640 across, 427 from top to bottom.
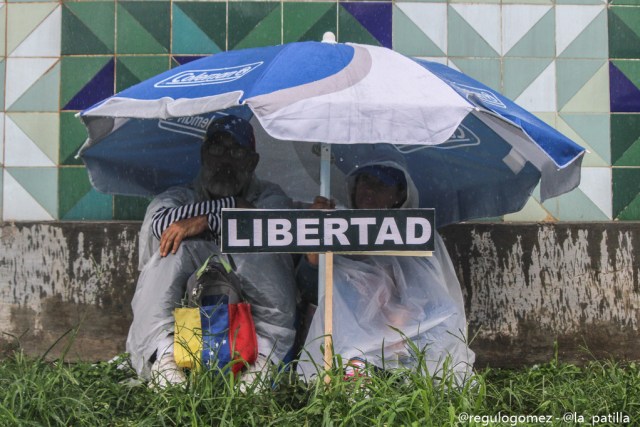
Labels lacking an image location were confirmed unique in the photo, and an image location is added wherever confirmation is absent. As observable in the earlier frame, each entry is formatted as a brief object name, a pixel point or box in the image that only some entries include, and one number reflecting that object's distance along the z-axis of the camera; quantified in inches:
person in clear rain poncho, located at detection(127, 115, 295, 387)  159.2
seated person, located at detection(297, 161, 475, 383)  154.3
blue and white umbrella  135.3
